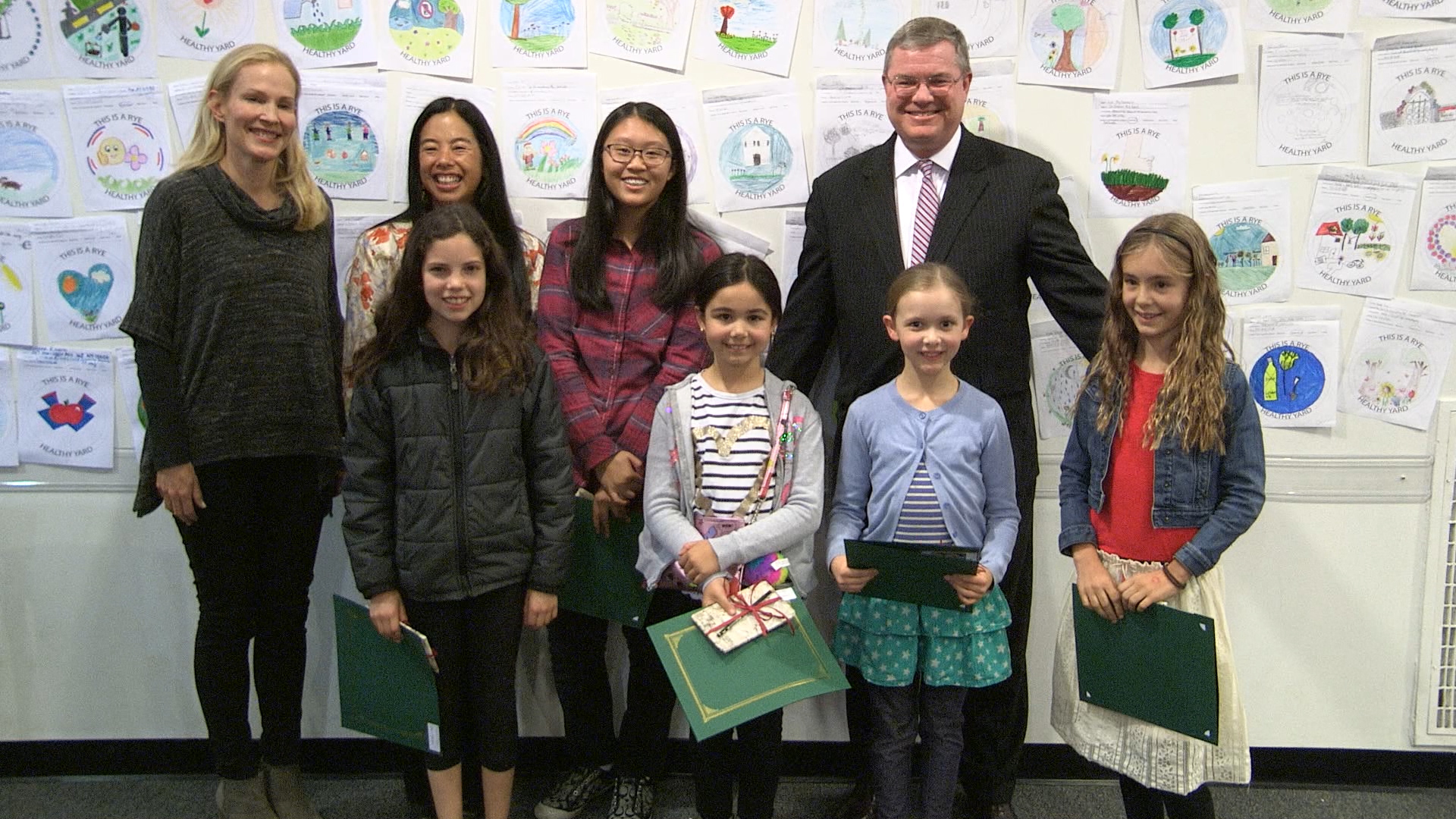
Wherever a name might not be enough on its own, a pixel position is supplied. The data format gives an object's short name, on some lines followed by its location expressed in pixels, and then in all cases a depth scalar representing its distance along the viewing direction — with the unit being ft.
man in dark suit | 6.92
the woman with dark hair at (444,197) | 7.23
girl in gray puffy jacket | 6.48
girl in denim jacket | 5.88
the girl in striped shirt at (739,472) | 6.49
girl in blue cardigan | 6.37
